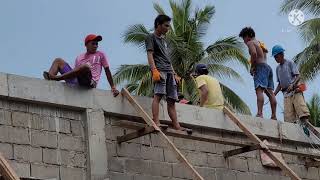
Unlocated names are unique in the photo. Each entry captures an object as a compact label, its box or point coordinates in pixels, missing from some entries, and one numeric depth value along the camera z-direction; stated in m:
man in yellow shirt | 12.07
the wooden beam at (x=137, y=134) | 10.34
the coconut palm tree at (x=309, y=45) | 25.52
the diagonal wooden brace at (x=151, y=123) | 9.91
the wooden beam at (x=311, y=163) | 12.88
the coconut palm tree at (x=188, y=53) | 26.77
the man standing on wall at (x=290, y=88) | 13.16
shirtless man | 12.51
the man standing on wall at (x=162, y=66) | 10.86
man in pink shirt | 10.41
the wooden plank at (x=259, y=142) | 10.93
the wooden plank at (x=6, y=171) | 8.43
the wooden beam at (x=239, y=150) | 11.37
